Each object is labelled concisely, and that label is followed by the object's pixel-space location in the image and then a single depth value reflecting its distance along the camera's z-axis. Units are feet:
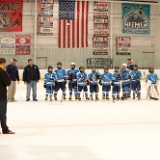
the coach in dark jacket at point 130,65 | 67.31
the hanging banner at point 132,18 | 132.46
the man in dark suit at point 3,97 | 31.76
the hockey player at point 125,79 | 65.77
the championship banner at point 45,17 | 127.95
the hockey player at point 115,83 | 64.13
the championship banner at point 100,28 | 130.31
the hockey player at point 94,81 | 63.46
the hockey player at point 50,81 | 63.05
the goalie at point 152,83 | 65.31
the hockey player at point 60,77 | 63.31
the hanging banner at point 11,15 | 126.31
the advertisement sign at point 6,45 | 127.03
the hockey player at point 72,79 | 63.69
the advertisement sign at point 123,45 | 132.36
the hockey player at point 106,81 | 64.03
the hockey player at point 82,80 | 63.26
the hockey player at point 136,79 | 66.03
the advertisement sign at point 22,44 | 127.65
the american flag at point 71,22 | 128.88
